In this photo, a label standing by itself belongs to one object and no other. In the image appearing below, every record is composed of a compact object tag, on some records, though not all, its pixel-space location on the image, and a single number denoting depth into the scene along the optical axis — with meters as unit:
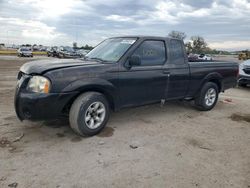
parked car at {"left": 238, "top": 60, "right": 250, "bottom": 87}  7.84
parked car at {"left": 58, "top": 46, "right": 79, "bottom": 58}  25.59
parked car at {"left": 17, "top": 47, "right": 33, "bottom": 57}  27.64
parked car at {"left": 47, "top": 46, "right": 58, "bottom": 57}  28.92
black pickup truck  3.10
